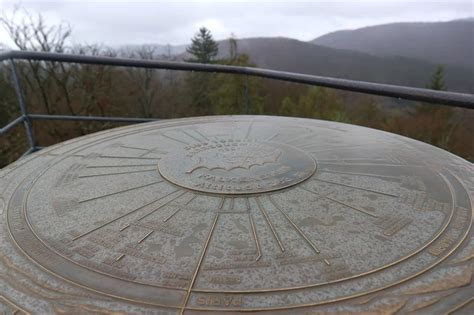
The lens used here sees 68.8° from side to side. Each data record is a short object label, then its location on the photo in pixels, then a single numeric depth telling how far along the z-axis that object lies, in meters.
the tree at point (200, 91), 23.94
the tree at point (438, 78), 30.45
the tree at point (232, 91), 21.64
